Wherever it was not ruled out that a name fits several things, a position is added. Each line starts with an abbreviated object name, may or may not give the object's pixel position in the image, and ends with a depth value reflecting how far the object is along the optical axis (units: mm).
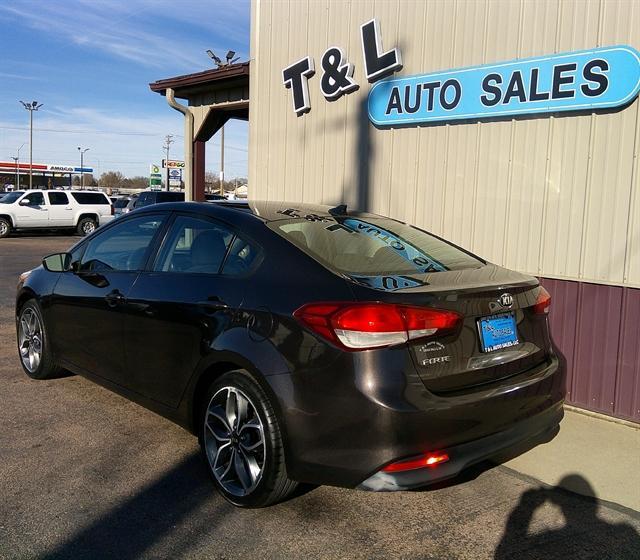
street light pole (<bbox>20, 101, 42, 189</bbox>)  62312
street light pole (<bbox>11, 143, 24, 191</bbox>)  71512
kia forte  2744
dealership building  4574
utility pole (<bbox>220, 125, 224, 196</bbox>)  45975
